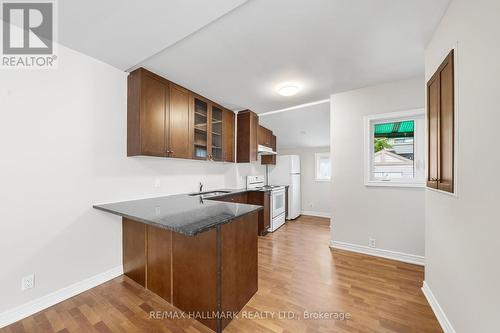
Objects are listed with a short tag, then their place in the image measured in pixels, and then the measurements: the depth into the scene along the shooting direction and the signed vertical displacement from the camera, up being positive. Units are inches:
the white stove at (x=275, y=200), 161.0 -29.2
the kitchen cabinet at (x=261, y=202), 150.6 -27.9
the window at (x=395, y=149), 107.3 +10.1
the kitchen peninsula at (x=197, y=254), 58.2 -30.5
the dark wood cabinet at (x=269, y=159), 207.5 +7.9
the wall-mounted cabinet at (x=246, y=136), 153.5 +24.0
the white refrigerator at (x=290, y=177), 197.5 -10.9
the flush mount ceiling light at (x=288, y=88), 108.6 +44.5
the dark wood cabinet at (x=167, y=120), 90.5 +24.8
